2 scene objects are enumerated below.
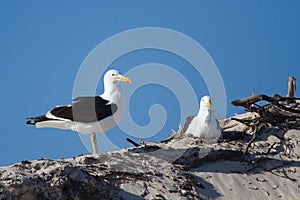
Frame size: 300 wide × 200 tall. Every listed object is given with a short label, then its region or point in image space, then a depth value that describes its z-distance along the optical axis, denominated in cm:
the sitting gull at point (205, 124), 1998
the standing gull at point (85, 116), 1780
